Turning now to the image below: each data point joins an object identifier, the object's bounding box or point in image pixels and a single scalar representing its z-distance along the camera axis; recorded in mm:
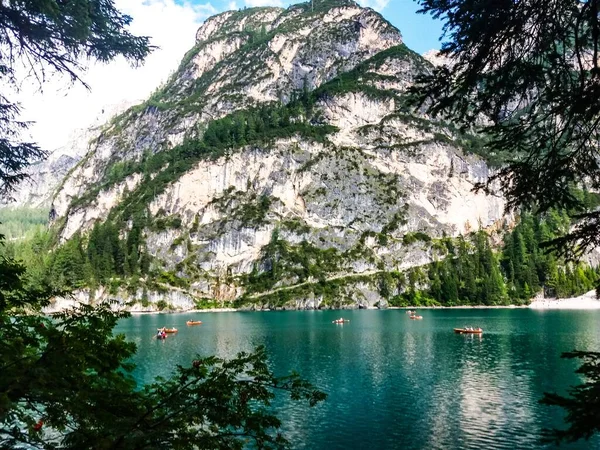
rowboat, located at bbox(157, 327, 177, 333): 82088
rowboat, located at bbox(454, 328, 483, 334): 74250
